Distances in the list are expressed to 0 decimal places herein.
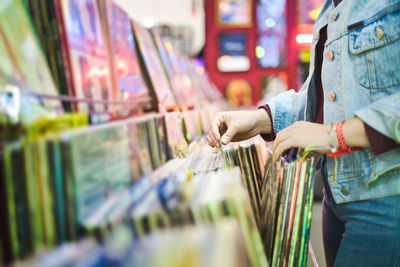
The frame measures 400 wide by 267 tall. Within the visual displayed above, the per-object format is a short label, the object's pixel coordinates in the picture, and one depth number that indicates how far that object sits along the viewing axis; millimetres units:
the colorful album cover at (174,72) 1733
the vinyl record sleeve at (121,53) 1056
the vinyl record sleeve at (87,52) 766
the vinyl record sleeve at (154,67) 1394
